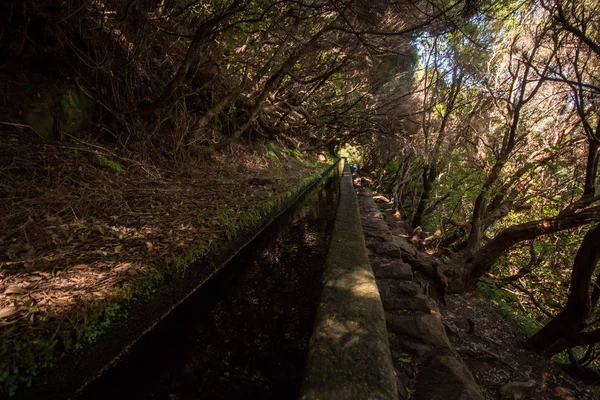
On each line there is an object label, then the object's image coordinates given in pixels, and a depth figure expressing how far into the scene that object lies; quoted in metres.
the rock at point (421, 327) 1.84
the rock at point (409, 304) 2.18
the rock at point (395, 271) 2.74
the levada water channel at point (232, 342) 1.57
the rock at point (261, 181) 5.04
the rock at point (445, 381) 1.40
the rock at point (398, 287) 2.39
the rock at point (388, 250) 3.29
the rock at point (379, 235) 3.83
